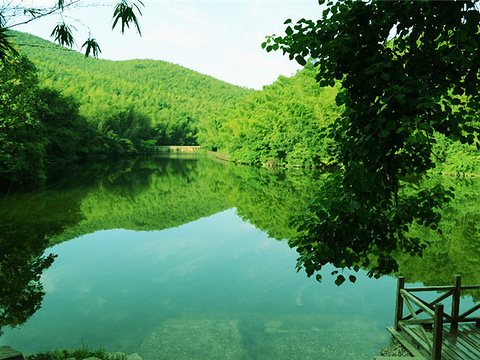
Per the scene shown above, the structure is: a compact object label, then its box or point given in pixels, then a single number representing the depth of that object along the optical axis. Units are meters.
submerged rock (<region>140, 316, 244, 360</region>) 6.92
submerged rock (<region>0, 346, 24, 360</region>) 4.82
